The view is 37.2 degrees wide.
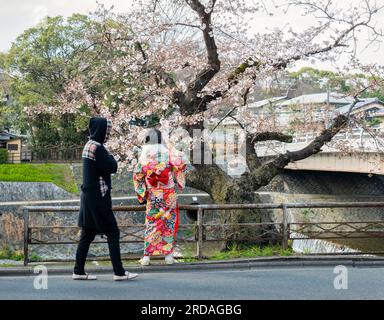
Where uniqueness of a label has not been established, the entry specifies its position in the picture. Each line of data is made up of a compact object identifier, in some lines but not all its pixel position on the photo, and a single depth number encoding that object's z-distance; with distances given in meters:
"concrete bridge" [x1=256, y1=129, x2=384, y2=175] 29.70
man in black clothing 7.22
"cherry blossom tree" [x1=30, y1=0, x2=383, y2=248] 12.15
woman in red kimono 8.48
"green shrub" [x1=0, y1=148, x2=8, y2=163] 39.97
